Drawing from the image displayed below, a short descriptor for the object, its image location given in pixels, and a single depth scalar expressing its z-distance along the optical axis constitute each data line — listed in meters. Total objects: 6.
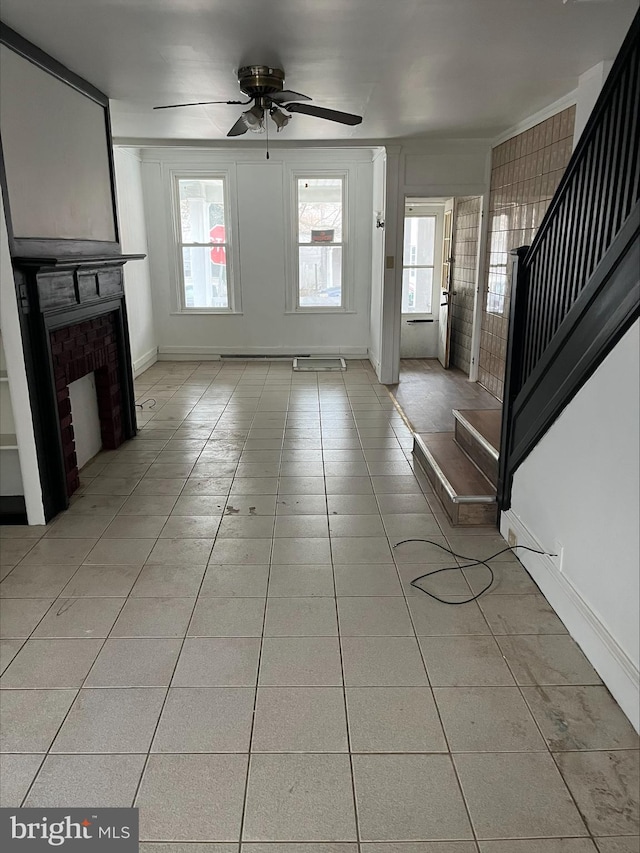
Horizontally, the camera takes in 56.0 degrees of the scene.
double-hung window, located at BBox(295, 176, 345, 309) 8.16
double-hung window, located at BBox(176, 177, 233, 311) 8.12
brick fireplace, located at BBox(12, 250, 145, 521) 3.37
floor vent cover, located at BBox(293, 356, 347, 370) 8.03
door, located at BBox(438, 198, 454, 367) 7.69
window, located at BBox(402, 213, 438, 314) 8.41
